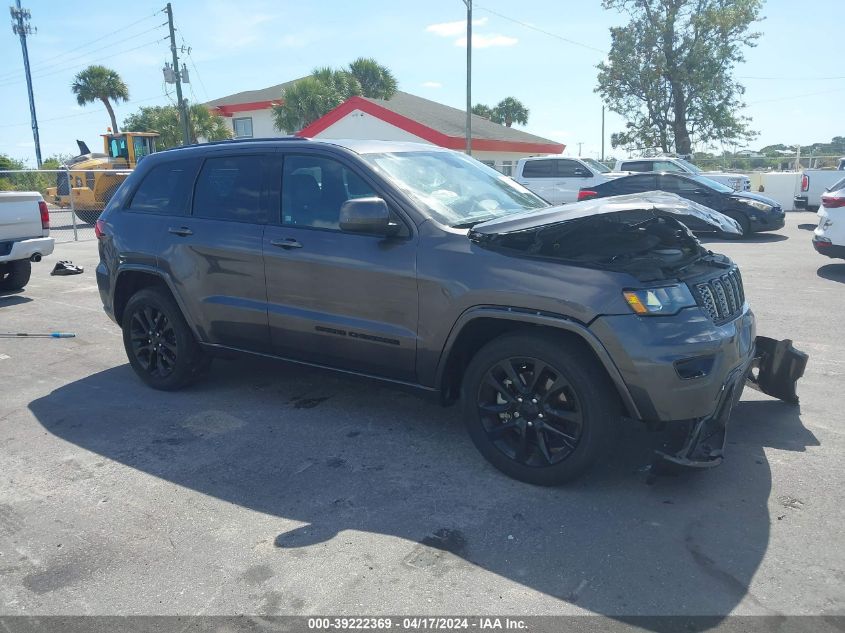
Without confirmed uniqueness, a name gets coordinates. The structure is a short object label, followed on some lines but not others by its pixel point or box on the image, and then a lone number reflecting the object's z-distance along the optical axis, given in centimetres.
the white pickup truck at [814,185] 2211
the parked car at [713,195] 1513
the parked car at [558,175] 1983
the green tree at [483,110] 6191
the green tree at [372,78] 3941
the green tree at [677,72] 3438
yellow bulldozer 2359
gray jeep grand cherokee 351
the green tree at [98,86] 4934
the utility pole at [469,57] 2297
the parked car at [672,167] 1864
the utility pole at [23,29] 4088
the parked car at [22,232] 921
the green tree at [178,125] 3434
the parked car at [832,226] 994
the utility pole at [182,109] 3080
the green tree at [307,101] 3456
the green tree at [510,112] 6512
